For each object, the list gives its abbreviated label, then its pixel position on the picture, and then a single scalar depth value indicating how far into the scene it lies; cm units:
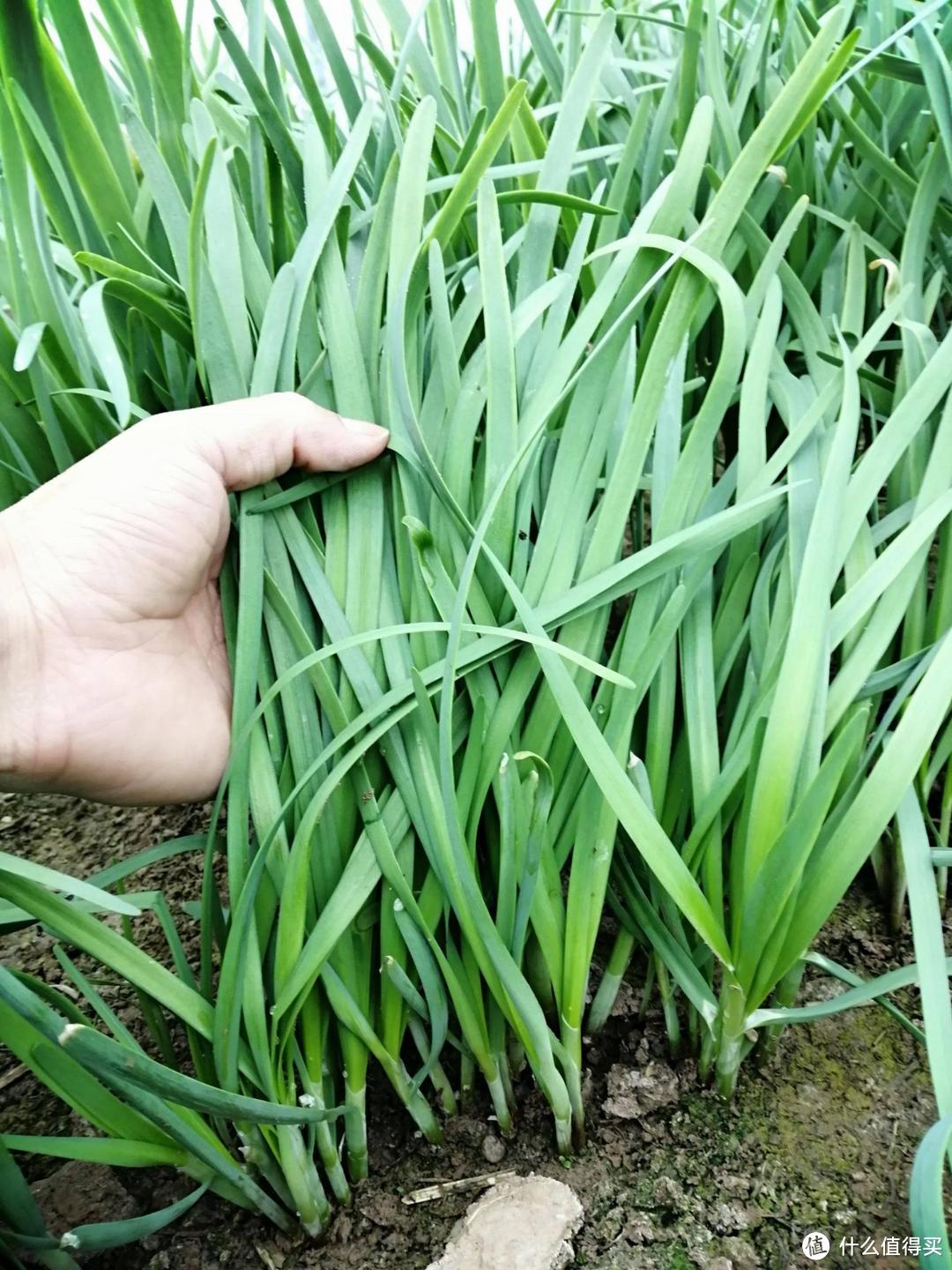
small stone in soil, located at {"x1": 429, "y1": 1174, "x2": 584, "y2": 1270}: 49
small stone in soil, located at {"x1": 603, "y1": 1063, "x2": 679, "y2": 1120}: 56
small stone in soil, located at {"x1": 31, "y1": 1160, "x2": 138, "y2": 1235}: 55
